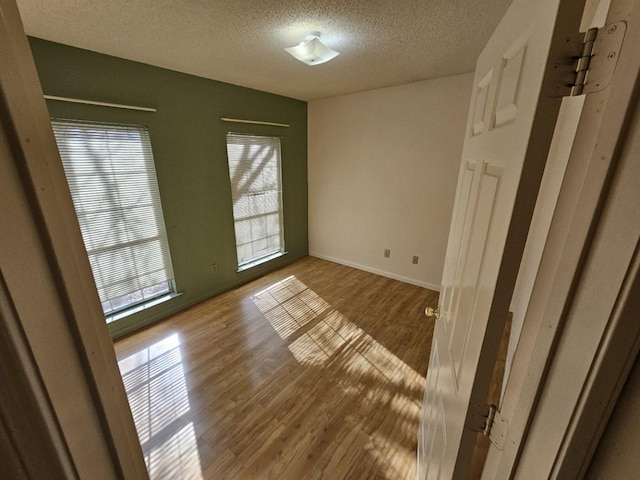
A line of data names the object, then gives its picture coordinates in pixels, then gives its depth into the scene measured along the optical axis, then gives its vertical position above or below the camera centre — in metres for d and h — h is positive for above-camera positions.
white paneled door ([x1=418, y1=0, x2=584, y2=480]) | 0.44 -0.05
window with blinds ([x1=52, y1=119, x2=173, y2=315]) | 1.89 -0.28
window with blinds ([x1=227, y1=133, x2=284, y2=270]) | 3.00 -0.28
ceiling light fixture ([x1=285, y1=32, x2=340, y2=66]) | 1.67 +0.79
